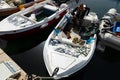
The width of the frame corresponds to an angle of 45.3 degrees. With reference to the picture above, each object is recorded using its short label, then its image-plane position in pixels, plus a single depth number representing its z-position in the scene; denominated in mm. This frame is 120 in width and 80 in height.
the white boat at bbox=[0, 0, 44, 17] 8558
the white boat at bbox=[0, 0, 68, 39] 6972
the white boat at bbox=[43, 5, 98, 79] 5280
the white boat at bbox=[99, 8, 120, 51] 6859
